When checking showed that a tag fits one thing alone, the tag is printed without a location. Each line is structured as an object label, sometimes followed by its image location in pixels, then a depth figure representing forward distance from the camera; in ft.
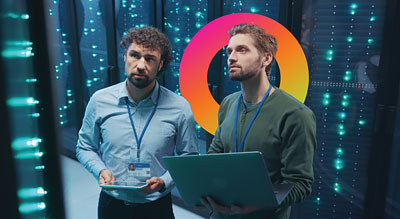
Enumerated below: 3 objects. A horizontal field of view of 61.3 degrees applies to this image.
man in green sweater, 4.80
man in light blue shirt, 5.97
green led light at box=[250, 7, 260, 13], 10.45
